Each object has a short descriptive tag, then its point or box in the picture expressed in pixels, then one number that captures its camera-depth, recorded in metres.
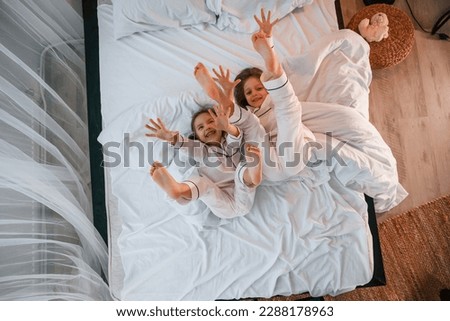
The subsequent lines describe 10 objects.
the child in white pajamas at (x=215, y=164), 1.33
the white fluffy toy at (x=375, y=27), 1.71
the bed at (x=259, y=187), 1.45
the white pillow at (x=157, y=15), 1.62
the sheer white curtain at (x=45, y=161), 1.16
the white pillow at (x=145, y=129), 1.56
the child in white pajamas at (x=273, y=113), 1.29
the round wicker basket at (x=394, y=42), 1.76
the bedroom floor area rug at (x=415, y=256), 1.75
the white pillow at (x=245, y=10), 1.61
